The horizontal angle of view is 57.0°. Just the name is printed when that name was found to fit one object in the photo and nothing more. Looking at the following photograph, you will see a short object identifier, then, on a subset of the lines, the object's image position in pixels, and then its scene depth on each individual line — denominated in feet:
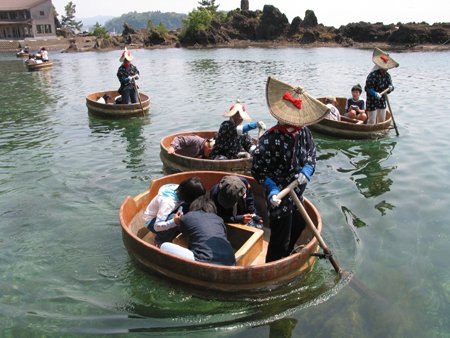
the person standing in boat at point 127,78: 45.69
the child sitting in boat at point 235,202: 18.07
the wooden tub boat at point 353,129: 37.81
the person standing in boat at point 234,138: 25.30
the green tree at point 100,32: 233.76
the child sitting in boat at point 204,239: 16.66
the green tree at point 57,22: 255.17
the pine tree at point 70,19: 330.34
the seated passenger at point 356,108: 40.14
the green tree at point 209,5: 291.79
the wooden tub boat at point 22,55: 140.67
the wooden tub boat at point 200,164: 26.37
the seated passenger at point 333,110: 39.37
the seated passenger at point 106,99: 50.91
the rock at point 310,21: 248.52
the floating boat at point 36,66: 99.81
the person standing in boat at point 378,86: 35.55
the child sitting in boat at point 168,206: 18.88
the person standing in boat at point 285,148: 15.16
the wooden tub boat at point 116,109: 47.15
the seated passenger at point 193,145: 29.94
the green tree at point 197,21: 227.24
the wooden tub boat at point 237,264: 15.79
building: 197.88
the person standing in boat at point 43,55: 104.63
